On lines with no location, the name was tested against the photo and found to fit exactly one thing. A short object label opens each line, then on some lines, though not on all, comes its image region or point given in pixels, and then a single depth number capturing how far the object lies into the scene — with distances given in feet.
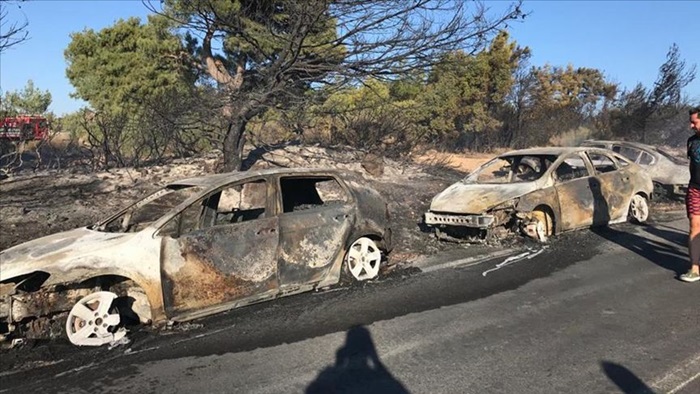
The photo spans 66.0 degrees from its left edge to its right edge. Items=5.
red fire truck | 43.75
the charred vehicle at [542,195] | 27.86
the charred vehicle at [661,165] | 41.14
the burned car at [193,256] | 15.42
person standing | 20.77
